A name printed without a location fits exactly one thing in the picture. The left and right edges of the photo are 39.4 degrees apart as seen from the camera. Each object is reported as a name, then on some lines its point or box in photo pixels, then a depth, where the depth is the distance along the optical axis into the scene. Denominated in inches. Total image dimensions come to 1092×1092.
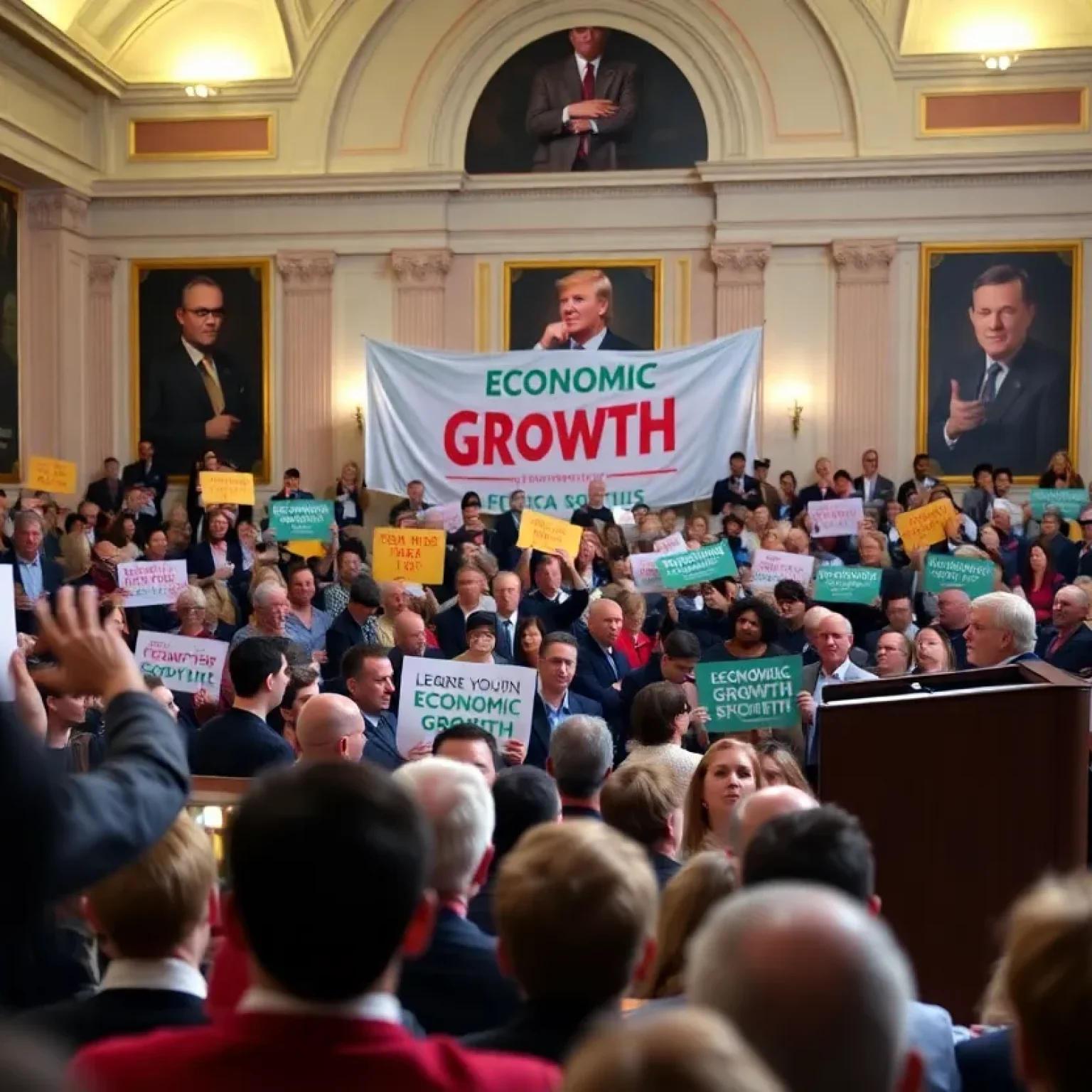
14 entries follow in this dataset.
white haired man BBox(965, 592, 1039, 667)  226.4
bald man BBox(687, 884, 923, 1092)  58.2
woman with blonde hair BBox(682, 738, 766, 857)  174.4
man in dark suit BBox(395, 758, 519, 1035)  109.2
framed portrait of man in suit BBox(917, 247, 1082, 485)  681.0
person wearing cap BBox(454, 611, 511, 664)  301.6
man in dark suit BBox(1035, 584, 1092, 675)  293.3
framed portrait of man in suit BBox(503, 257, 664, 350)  715.4
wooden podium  140.3
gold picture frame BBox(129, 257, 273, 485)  732.7
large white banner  663.1
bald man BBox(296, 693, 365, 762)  191.9
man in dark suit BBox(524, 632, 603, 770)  278.5
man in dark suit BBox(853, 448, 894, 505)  669.3
